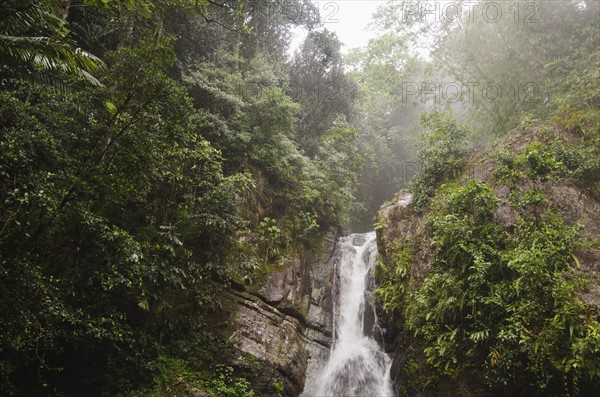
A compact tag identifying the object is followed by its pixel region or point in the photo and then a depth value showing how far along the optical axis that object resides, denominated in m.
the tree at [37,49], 5.77
